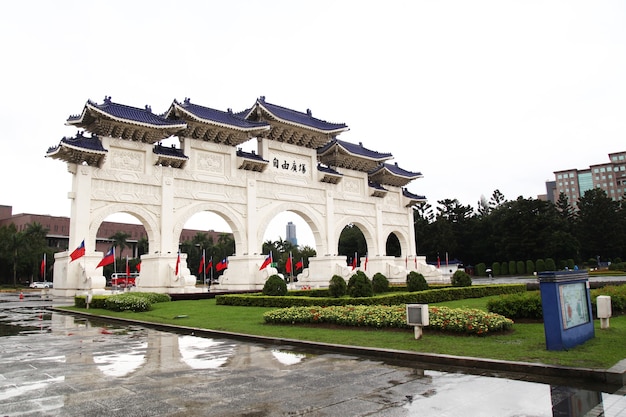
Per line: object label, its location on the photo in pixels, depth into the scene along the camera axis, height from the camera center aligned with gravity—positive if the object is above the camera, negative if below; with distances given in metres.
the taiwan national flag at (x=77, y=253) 22.09 +1.32
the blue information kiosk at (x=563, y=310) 6.73 -0.70
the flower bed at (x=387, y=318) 8.51 -1.02
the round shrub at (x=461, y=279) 20.70 -0.50
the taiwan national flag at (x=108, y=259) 21.73 +0.96
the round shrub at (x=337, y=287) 16.33 -0.54
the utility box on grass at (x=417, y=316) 8.21 -0.86
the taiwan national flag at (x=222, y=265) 33.25 +0.78
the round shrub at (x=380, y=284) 20.66 -0.61
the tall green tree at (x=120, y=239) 69.25 +6.11
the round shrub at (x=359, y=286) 15.91 -0.53
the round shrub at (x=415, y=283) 18.64 -0.56
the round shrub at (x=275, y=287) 18.34 -0.52
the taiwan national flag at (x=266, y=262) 27.48 +0.74
